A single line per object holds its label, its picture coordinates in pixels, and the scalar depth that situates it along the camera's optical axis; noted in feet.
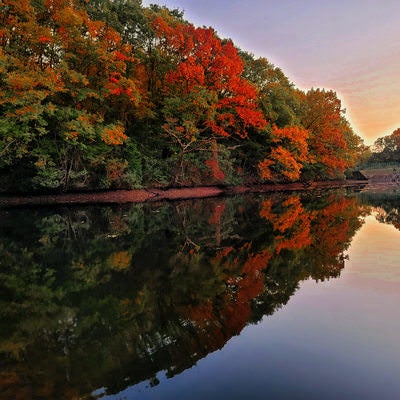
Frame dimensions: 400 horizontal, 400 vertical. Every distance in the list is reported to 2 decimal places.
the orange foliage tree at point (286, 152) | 141.69
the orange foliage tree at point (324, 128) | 175.42
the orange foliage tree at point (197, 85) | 112.06
